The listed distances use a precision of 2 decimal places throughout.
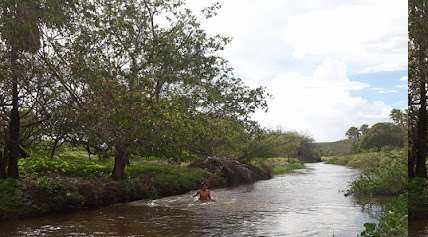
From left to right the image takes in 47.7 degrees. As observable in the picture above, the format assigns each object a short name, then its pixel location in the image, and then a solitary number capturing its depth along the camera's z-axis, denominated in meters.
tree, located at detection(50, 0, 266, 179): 12.23
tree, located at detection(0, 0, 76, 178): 11.12
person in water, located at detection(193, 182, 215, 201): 14.43
